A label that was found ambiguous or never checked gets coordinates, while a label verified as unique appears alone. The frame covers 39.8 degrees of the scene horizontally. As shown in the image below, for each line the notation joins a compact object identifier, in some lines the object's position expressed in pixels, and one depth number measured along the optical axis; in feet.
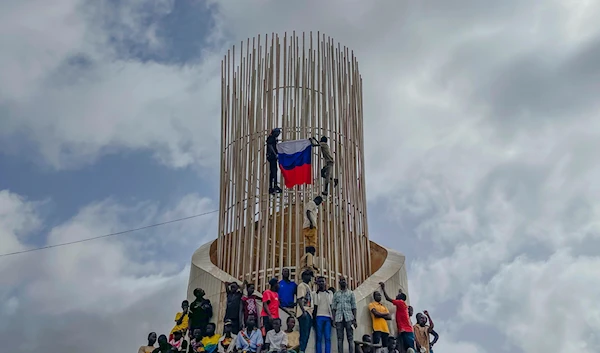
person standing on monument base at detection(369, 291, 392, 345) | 53.78
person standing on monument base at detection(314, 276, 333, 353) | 50.78
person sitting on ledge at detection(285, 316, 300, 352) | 50.16
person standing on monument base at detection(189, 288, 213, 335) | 53.88
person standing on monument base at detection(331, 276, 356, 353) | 50.67
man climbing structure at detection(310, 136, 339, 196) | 62.21
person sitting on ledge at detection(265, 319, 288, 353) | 49.26
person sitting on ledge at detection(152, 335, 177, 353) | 51.70
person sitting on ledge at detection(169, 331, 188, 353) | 52.65
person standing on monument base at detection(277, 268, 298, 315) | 52.75
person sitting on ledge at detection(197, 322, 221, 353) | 51.37
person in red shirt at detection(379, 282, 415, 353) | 54.54
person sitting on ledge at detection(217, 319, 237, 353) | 50.35
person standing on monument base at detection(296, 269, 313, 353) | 50.55
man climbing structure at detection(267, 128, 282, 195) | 61.93
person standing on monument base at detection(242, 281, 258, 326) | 52.11
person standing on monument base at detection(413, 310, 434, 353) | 56.28
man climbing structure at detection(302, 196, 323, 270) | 58.44
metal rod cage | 60.39
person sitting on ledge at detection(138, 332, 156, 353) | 53.57
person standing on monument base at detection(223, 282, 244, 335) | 52.49
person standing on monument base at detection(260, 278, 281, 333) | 50.98
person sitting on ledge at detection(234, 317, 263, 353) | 49.11
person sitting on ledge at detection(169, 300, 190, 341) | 54.44
